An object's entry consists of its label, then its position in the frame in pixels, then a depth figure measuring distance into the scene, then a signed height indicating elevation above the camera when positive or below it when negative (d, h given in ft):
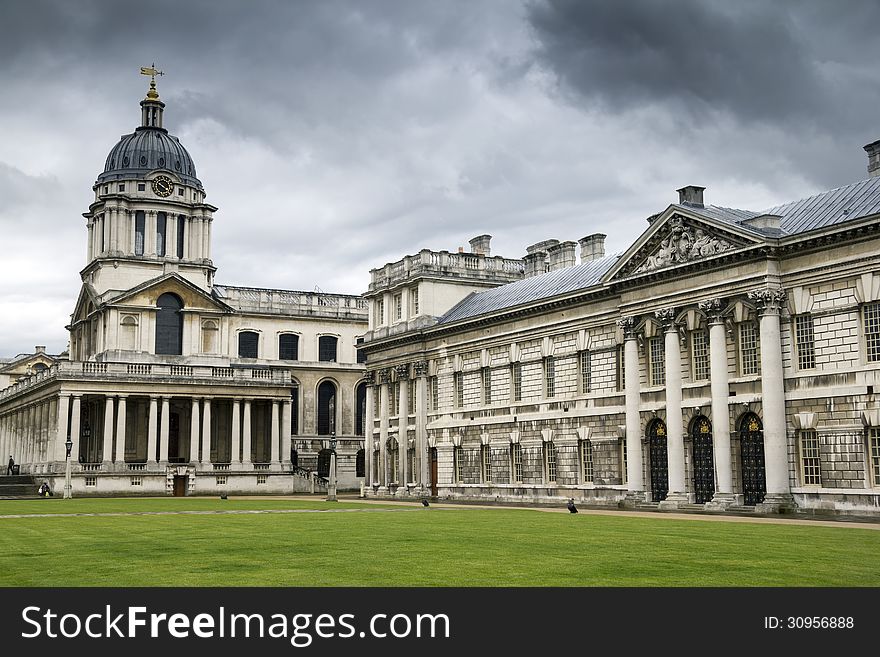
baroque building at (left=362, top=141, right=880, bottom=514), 131.13 +14.94
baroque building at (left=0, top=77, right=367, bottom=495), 261.65 +27.81
